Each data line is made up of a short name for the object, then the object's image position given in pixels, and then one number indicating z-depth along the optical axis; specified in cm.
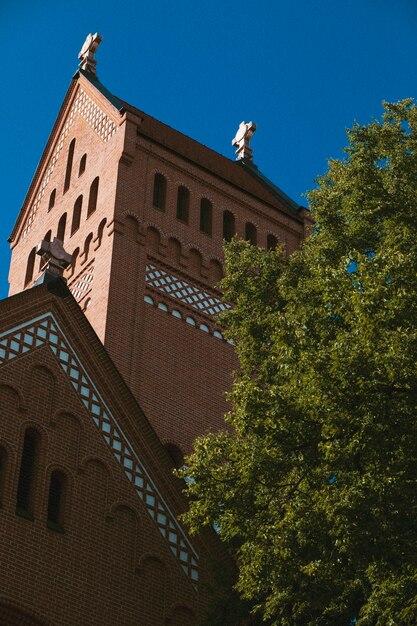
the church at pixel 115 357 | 1875
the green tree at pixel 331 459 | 1533
